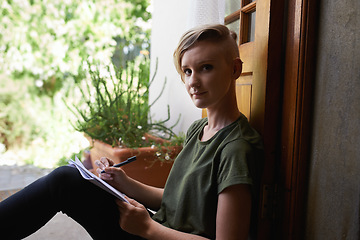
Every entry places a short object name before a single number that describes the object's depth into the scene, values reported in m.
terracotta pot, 2.08
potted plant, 2.14
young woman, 0.89
